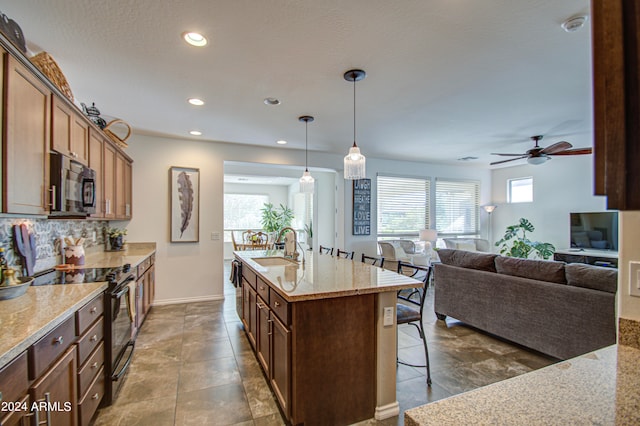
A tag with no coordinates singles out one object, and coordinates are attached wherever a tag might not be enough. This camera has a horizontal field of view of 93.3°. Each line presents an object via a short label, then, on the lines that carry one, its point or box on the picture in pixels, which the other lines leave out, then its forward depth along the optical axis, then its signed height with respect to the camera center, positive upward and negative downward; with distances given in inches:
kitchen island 71.1 -32.2
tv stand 197.2 -27.5
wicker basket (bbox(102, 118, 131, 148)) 128.0 +40.0
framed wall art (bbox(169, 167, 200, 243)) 184.1 +8.3
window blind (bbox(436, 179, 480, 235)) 281.3 +9.2
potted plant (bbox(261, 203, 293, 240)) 374.3 -1.1
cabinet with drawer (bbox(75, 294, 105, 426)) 67.1 -33.9
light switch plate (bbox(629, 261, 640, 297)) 40.8 -8.5
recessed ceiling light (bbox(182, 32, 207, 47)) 81.0 +49.1
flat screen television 206.8 -10.2
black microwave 79.4 +9.0
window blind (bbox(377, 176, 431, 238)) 257.1 +10.0
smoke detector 73.7 +48.3
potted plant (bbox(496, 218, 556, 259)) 224.3 -21.9
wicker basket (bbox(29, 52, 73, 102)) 77.2 +39.6
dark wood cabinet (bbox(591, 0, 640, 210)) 14.5 +5.7
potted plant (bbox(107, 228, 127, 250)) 164.7 -11.1
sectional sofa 97.9 -32.0
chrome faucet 132.4 -12.3
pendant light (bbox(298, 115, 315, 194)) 160.7 +18.7
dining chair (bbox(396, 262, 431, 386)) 91.9 -30.3
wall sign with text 239.3 +7.9
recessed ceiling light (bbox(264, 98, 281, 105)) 126.0 +49.2
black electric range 83.8 -27.8
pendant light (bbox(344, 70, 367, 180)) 117.4 +20.6
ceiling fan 154.6 +35.3
